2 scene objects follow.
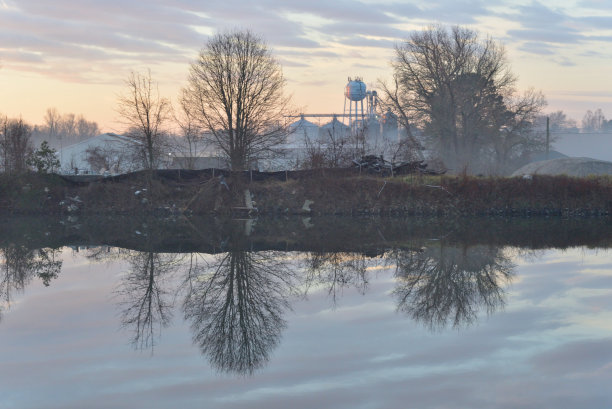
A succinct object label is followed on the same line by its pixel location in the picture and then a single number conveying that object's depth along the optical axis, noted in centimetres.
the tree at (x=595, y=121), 19570
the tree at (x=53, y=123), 15959
